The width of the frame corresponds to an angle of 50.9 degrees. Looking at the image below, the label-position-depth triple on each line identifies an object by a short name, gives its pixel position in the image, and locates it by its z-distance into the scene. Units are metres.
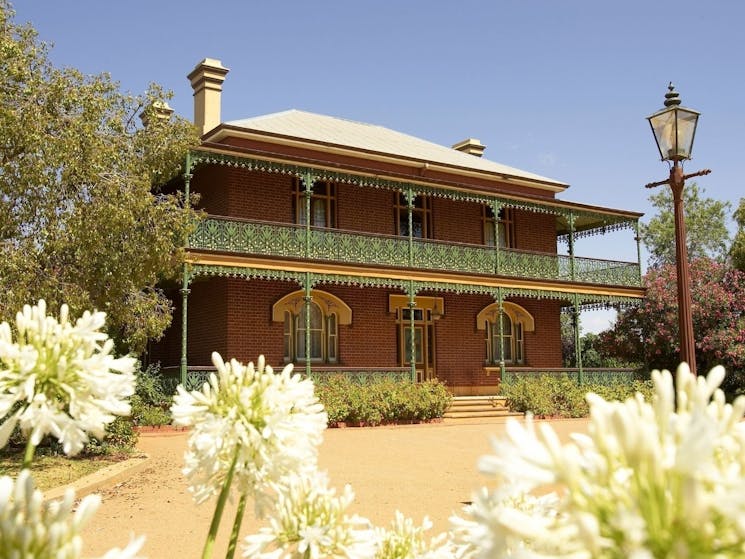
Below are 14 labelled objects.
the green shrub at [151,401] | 15.36
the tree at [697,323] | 24.28
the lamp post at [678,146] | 8.20
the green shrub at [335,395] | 16.58
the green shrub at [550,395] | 19.95
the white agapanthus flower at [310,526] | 1.44
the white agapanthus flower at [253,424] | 1.45
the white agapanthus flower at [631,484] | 0.69
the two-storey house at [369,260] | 18.70
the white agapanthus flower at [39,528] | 0.86
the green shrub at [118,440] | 11.12
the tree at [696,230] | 46.81
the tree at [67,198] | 10.41
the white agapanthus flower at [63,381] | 1.25
